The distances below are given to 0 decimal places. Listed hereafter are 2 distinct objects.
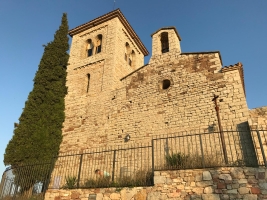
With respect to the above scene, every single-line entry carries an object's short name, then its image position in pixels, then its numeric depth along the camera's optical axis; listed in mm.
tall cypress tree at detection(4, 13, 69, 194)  11812
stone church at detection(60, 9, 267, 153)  10047
